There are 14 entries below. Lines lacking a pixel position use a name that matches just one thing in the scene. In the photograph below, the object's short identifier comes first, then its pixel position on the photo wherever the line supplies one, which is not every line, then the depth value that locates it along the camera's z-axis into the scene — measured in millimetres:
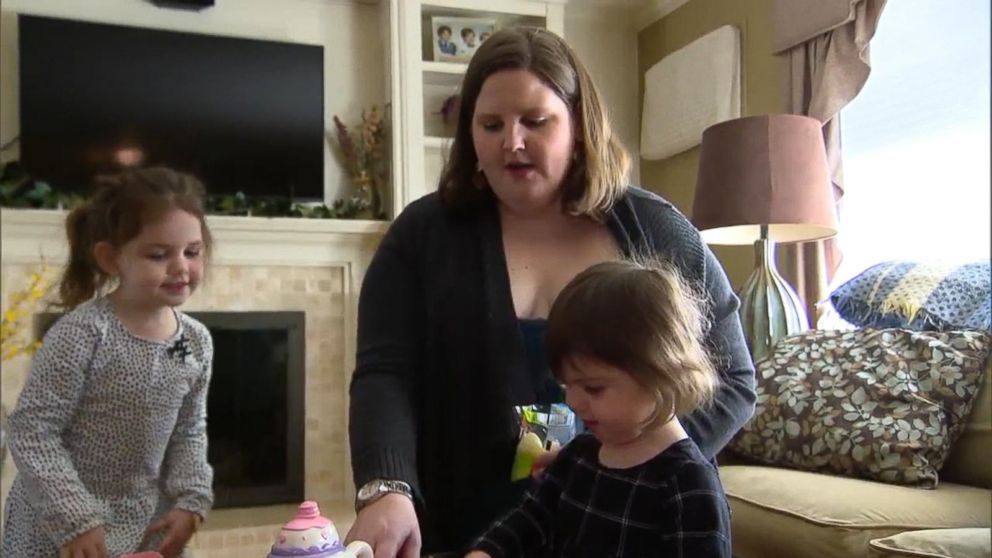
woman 962
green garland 2664
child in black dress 745
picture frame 3189
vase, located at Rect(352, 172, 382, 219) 3061
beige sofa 1203
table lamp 2064
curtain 2363
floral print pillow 1562
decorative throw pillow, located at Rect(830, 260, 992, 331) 1757
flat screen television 2750
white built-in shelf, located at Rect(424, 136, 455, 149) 3113
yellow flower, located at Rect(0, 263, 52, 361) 2312
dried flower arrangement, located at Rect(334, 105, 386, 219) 3070
